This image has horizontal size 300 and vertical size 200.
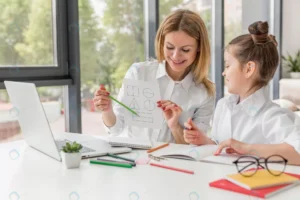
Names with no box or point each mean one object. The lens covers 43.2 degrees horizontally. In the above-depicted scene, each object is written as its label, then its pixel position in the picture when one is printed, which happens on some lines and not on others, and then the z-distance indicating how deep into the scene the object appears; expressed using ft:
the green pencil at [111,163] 3.67
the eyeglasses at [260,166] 3.17
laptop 3.65
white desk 2.87
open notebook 3.90
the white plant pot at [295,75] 14.29
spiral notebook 4.51
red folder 2.80
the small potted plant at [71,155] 3.63
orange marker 4.39
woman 5.47
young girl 4.44
